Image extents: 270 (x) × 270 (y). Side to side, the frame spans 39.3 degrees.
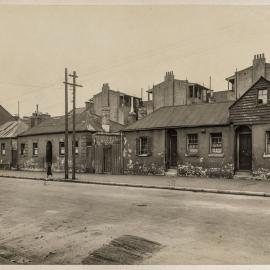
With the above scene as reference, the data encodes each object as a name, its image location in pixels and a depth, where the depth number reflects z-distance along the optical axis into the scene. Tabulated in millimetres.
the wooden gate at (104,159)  29734
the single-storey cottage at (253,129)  22234
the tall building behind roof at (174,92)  56906
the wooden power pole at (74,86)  24534
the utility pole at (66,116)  24891
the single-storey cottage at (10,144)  41156
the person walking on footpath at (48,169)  26625
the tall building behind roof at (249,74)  46625
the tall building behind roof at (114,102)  60875
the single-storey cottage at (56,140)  32662
